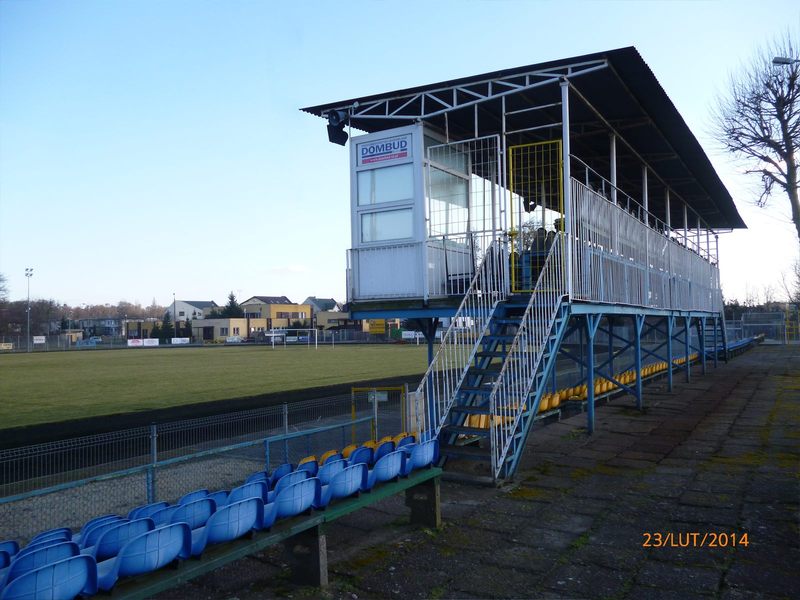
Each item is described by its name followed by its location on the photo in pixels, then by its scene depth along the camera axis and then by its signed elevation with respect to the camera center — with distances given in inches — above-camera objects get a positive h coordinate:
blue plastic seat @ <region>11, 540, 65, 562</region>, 165.6 -60.9
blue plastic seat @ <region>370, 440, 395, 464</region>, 283.9 -59.8
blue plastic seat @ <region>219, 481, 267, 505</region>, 221.0 -60.2
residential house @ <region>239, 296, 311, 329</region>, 5049.2 +76.8
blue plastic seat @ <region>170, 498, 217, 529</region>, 202.2 -62.4
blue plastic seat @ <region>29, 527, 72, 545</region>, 185.8 -63.2
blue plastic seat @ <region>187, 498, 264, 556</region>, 187.6 -62.2
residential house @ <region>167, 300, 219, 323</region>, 6279.5 +132.7
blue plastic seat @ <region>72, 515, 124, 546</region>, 192.2 -64.3
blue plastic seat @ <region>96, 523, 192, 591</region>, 162.2 -62.1
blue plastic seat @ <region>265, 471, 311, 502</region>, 226.5 -59.6
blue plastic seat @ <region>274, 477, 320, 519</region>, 210.1 -60.2
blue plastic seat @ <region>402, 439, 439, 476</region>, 270.8 -59.9
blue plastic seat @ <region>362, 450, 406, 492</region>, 250.1 -61.0
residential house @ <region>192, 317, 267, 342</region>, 4733.8 -37.6
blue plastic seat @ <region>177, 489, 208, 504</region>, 214.2 -61.0
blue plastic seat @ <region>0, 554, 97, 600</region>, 142.3 -60.1
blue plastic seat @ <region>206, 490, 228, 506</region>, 226.6 -64.2
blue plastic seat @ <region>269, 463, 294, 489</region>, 261.7 -63.8
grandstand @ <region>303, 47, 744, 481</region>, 376.2 +71.5
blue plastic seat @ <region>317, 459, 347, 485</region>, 247.3 -60.0
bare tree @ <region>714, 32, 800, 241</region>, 802.8 +258.0
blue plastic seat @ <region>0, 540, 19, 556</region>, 180.7 -64.6
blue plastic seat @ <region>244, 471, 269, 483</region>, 248.8 -62.6
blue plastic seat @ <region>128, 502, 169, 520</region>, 212.1 -63.9
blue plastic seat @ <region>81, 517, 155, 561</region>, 179.9 -62.5
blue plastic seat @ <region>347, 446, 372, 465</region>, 274.2 -59.7
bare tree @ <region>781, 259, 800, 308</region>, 2318.2 +79.1
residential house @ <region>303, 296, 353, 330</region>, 4780.0 +17.1
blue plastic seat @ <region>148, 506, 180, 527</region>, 197.3 -61.4
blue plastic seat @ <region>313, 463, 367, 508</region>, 227.2 -61.9
